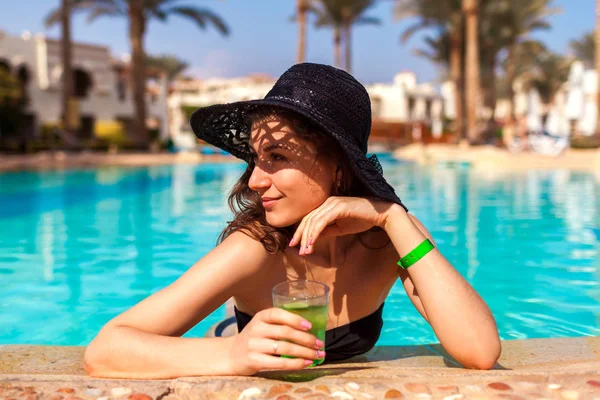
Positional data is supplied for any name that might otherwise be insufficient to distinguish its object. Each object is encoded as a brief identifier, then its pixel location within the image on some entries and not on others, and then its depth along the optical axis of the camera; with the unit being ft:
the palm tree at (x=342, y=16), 111.96
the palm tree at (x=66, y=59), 74.18
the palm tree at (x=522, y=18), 97.35
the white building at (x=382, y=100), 126.21
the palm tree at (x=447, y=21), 92.48
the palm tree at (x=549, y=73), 154.51
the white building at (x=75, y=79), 89.97
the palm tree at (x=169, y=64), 163.12
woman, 5.47
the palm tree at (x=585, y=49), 152.15
